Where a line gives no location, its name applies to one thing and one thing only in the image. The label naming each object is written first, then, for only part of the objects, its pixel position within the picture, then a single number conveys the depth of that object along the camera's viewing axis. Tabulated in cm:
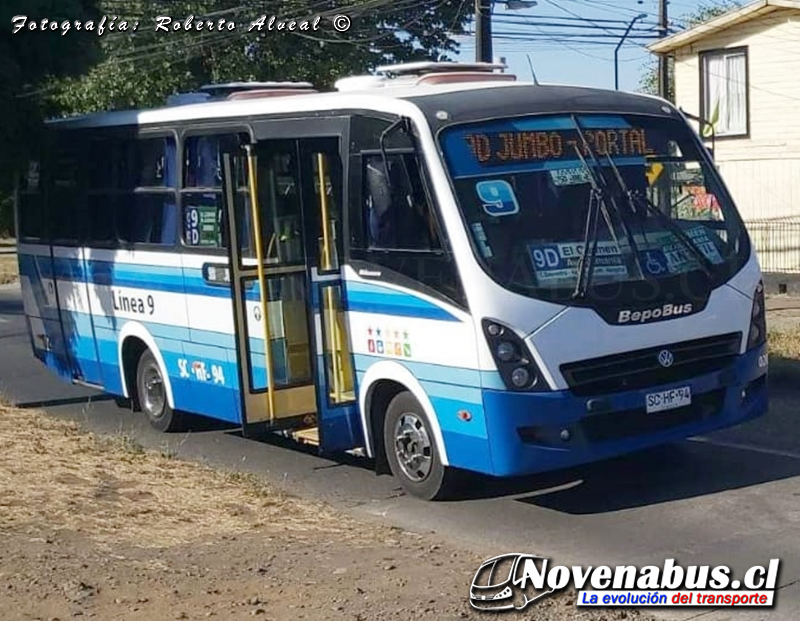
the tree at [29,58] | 1352
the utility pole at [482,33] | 2802
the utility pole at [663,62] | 3272
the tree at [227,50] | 3759
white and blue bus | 918
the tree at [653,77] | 5119
